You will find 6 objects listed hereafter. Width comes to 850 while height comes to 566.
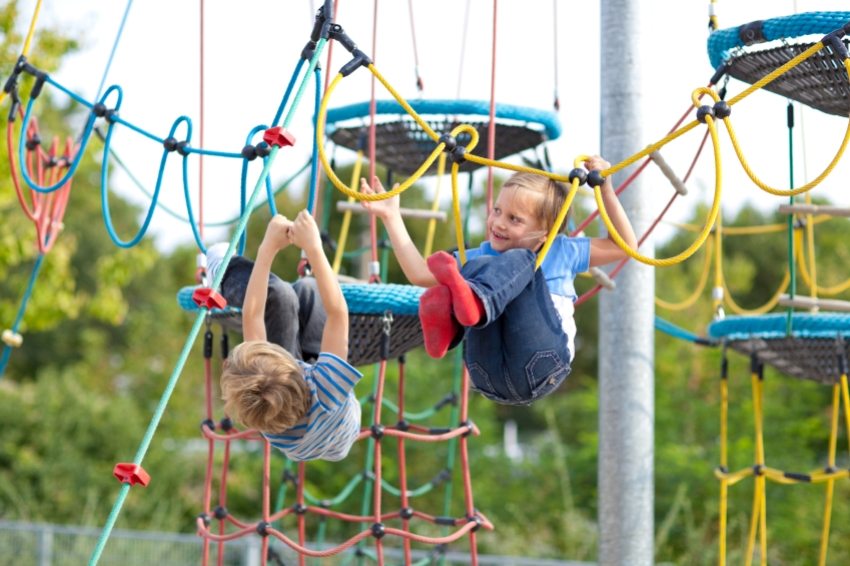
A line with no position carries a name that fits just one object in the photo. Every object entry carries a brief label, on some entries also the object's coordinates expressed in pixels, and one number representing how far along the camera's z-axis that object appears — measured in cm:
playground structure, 470
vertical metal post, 711
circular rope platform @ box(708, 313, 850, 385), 752
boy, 540
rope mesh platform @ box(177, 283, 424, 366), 615
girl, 446
